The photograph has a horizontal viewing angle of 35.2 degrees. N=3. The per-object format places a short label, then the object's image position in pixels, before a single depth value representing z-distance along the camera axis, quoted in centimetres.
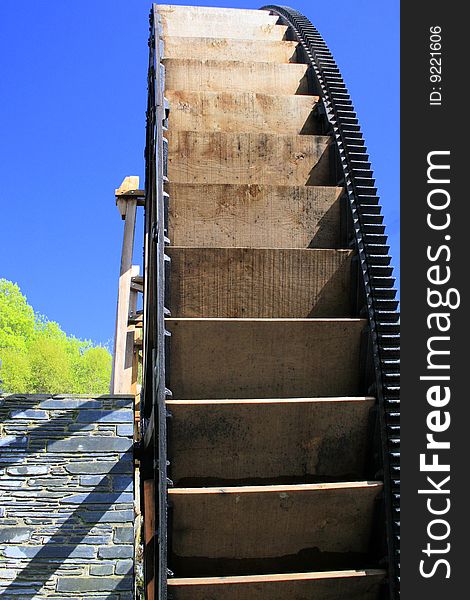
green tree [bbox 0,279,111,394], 2295
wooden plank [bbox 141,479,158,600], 277
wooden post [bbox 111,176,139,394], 620
